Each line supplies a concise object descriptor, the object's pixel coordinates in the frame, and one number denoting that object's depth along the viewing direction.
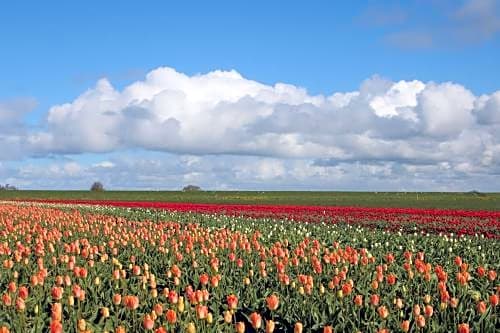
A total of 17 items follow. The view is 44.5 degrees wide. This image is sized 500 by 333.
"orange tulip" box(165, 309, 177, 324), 5.33
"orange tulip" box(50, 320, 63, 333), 4.93
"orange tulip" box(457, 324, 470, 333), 5.16
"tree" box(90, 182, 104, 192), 110.38
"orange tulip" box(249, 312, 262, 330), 5.34
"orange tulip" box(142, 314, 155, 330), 5.27
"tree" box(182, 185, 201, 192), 122.00
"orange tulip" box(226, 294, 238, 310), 5.94
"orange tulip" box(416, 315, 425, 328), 5.59
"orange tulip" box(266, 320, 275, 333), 5.11
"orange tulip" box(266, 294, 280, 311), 6.02
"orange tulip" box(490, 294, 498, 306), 6.33
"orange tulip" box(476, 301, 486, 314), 6.02
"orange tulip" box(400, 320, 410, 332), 5.35
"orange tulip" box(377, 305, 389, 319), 5.87
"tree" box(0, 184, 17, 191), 122.00
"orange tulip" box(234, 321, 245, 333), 5.08
